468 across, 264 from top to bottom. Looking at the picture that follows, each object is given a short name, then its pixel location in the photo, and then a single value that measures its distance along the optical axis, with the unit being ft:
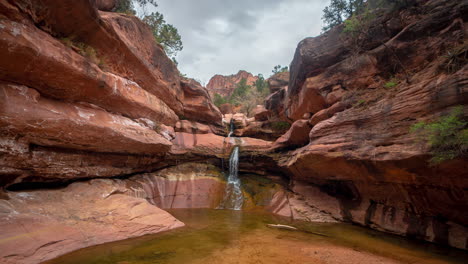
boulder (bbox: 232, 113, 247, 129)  66.90
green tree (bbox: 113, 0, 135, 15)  42.68
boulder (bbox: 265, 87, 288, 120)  55.88
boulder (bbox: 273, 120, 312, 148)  41.50
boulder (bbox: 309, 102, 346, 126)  33.68
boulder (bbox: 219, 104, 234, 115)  91.50
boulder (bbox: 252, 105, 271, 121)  61.67
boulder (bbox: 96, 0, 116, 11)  33.40
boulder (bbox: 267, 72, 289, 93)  64.90
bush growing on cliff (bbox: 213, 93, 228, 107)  97.35
